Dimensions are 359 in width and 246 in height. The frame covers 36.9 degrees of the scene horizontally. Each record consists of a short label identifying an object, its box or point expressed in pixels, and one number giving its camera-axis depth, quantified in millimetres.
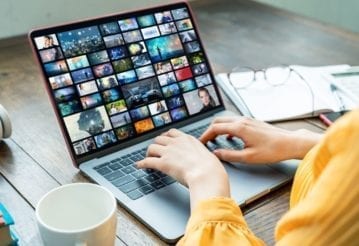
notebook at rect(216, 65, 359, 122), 1095
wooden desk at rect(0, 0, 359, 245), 806
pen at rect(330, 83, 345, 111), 1105
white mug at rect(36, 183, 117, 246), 665
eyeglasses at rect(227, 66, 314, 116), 1211
